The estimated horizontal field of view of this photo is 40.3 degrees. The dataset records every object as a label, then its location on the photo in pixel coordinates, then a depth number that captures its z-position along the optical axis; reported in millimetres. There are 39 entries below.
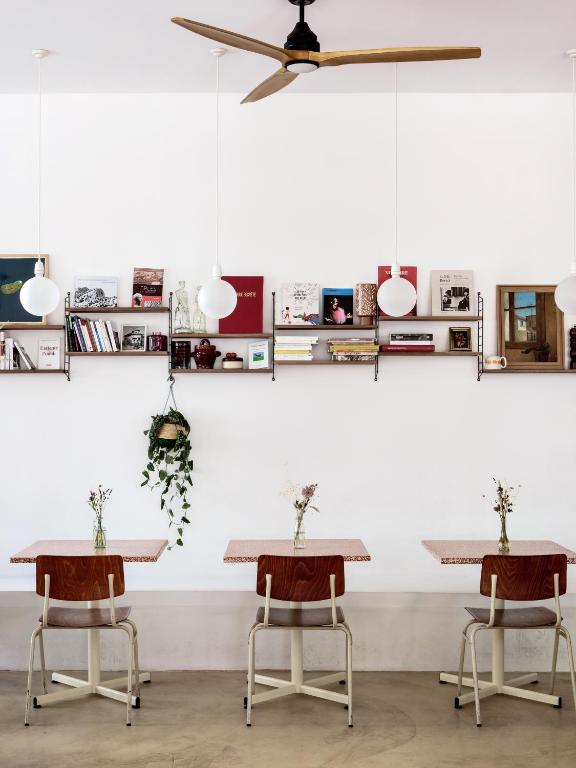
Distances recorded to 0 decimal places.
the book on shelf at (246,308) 4836
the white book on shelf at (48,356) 4820
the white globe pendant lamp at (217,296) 4242
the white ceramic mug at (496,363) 4780
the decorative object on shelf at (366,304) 4809
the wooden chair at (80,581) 3818
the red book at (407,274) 4871
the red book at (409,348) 4793
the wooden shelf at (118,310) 4767
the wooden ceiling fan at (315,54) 2836
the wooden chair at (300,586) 3848
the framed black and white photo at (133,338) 4832
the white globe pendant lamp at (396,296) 4348
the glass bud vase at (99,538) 4355
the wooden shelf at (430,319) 4797
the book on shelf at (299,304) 4828
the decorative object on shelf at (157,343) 4797
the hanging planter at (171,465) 4715
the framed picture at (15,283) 4824
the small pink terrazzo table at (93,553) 4051
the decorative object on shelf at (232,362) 4762
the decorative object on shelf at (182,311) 4824
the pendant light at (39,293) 4285
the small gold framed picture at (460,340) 4832
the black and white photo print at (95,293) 4836
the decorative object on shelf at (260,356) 4820
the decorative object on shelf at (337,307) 4828
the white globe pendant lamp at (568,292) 4246
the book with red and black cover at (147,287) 4836
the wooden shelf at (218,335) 4770
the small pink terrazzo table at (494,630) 4062
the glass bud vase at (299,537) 4379
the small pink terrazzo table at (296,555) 4055
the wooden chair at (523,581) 3887
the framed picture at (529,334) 4844
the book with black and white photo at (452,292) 4855
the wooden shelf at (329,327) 4773
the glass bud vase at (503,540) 4316
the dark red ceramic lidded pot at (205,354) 4762
